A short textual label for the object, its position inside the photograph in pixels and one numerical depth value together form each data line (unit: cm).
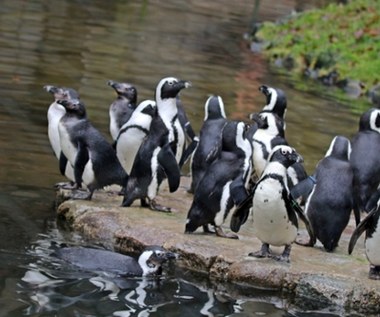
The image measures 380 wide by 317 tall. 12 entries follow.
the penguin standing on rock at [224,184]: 1432
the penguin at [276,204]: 1316
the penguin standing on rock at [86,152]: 1564
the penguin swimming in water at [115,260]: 1308
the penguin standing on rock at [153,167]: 1544
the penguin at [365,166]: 1670
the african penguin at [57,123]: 1634
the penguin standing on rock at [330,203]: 1431
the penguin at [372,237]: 1301
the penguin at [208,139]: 1590
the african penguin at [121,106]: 1797
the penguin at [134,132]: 1667
